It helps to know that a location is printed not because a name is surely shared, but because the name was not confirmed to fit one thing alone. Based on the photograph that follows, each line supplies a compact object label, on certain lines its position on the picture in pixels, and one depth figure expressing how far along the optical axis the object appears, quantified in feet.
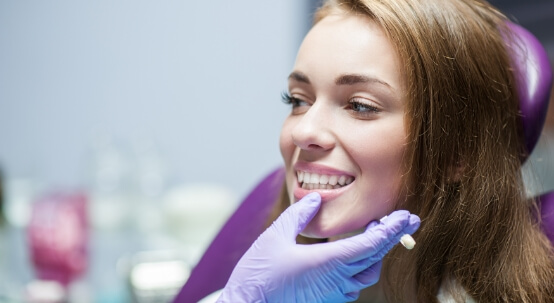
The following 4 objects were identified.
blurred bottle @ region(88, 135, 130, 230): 7.16
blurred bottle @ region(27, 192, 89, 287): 6.29
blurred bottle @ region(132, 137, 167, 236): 7.23
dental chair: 4.59
